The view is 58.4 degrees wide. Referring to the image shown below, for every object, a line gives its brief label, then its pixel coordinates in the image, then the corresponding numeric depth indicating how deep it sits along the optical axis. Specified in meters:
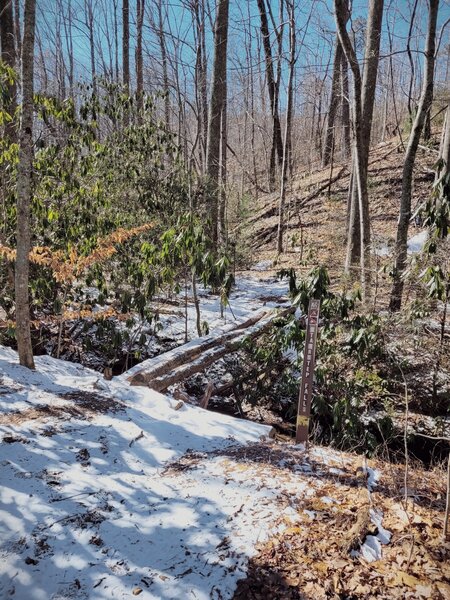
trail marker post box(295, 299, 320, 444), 3.67
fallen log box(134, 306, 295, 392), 5.18
